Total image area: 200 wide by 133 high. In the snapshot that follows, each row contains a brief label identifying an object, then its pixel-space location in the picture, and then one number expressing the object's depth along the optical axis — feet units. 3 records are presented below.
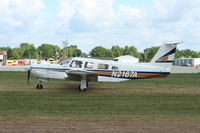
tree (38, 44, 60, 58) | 552.41
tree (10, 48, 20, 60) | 473.67
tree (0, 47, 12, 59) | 488.48
